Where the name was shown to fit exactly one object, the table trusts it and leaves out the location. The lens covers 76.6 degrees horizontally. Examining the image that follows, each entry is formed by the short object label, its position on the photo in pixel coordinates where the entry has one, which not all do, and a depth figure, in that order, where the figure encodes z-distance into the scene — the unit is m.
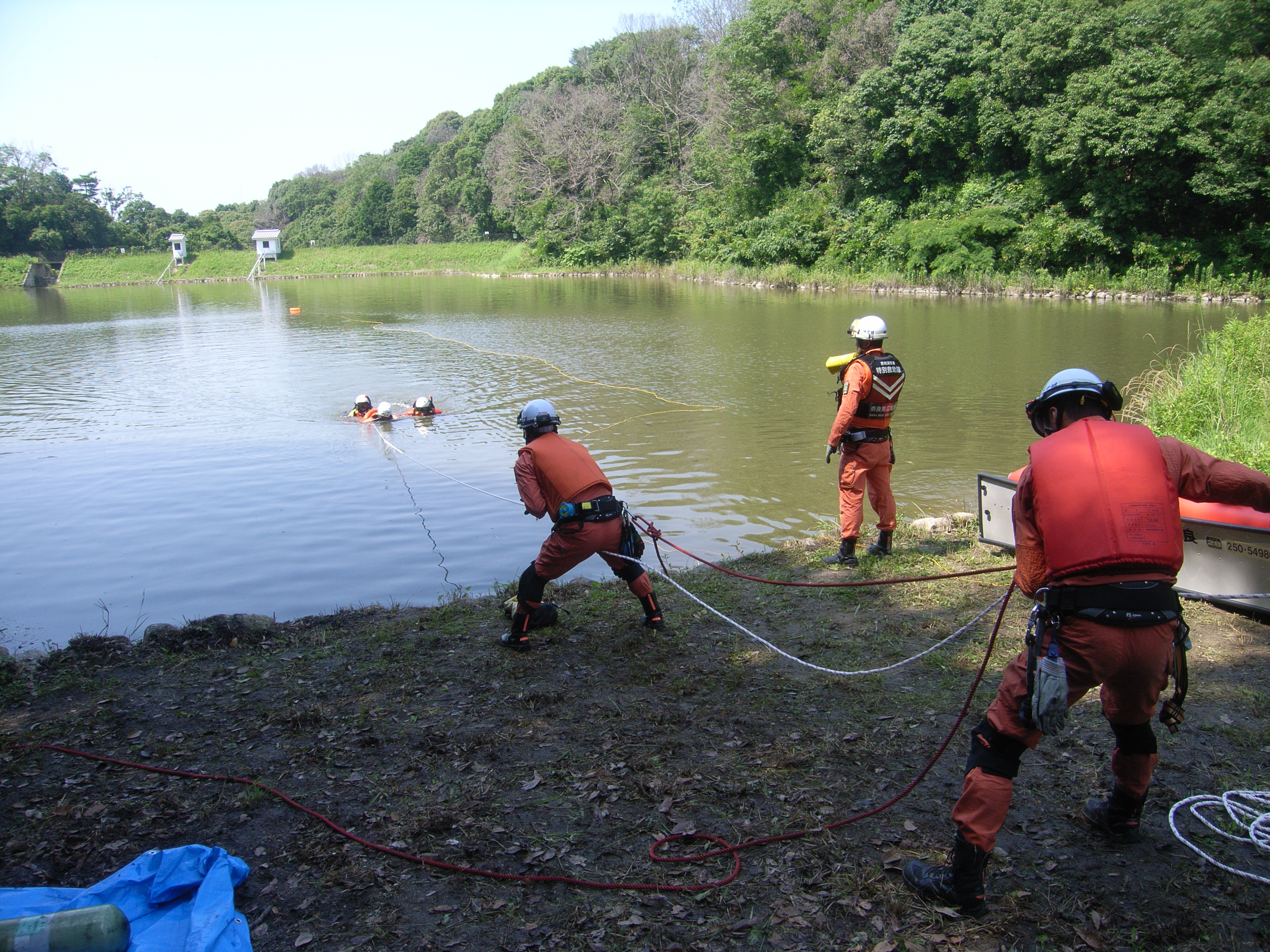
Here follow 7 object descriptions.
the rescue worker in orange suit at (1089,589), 3.00
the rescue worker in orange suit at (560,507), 5.61
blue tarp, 2.92
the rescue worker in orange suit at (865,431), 6.99
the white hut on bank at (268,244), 83.19
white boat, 5.52
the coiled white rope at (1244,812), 3.39
